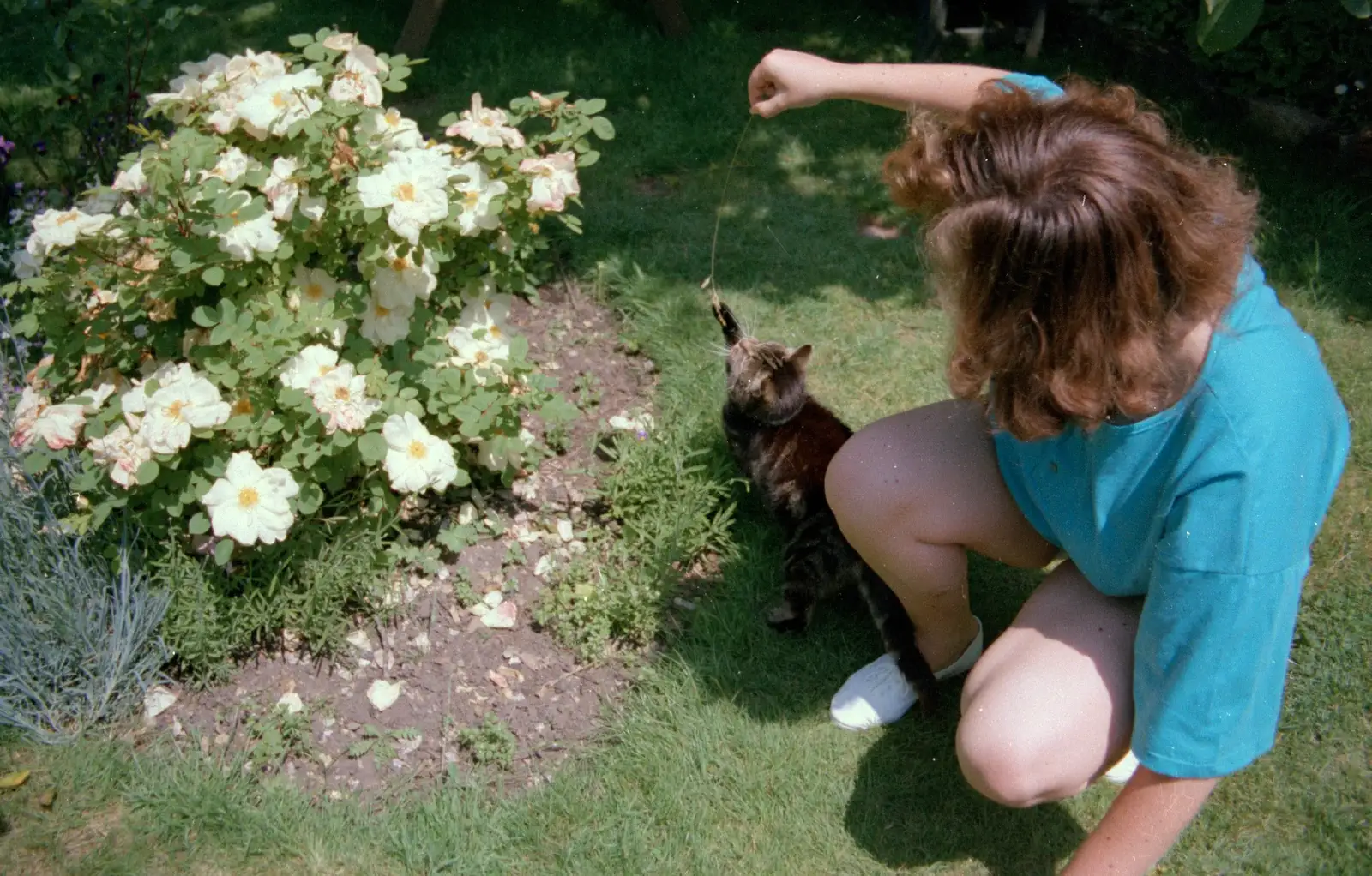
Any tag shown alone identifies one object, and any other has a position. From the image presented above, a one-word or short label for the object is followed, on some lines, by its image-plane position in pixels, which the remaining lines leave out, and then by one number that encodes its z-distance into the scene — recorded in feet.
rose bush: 7.70
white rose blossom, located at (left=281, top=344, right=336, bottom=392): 7.88
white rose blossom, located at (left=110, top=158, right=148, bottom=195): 8.45
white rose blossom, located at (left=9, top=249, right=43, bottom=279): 8.80
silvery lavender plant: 7.98
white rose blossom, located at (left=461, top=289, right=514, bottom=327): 9.55
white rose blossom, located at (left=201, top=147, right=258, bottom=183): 8.12
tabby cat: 8.53
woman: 5.39
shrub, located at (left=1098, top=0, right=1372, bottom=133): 14.19
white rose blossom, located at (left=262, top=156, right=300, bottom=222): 7.99
